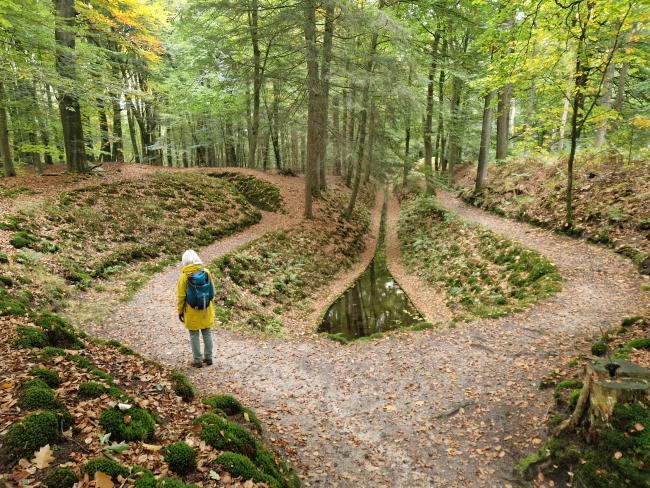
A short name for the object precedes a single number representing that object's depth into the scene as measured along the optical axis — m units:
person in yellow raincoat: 6.26
